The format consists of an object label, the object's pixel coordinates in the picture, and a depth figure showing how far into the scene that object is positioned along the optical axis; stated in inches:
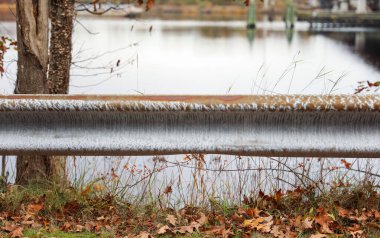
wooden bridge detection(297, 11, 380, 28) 3359.0
